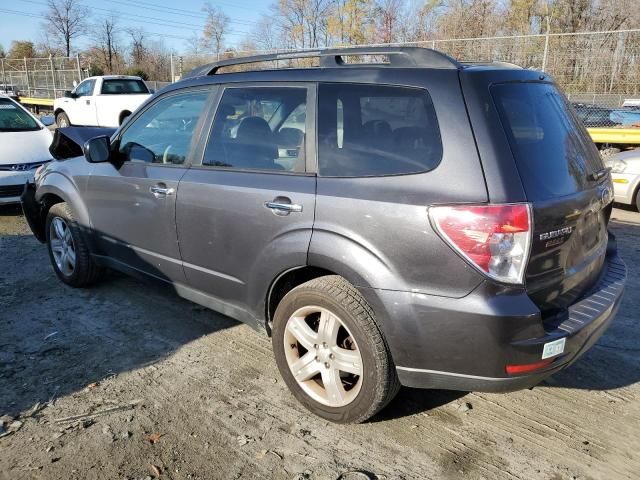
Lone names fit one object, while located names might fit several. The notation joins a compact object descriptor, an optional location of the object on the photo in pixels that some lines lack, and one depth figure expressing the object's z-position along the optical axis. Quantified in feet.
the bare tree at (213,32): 151.36
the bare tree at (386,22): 109.28
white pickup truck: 52.54
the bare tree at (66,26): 185.12
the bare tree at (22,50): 200.83
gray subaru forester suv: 7.55
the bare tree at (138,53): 178.19
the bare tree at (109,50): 186.39
